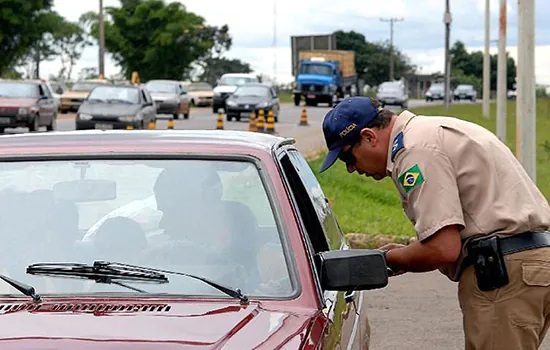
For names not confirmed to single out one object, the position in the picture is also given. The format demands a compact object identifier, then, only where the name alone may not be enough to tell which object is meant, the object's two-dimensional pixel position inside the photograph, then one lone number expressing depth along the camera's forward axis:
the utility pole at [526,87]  12.98
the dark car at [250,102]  38.50
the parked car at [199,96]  60.66
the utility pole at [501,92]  24.36
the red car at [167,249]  3.27
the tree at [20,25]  51.53
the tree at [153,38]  78.31
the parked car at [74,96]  46.44
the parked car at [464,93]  93.21
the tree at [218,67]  91.22
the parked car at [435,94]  86.06
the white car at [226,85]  48.47
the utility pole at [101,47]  51.94
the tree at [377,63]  115.81
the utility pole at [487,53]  37.16
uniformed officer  4.13
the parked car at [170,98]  41.81
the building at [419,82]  129.00
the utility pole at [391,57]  109.88
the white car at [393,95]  66.44
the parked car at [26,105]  27.72
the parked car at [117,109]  27.12
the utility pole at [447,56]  59.04
